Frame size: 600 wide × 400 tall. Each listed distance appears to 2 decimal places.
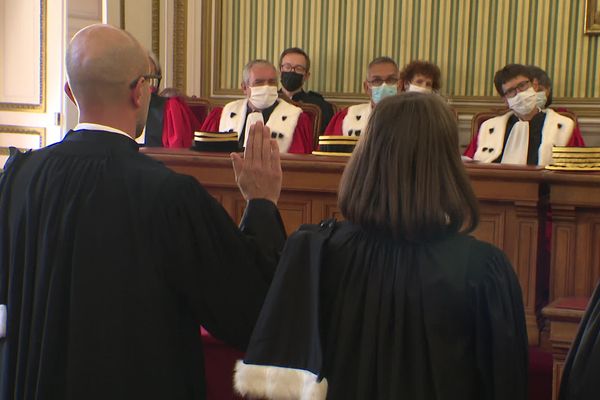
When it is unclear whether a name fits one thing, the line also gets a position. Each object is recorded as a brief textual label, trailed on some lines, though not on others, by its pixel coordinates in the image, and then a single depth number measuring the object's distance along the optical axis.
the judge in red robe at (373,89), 7.96
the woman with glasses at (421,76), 7.99
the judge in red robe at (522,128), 7.36
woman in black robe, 2.18
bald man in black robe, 2.50
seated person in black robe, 8.46
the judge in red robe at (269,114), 7.87
